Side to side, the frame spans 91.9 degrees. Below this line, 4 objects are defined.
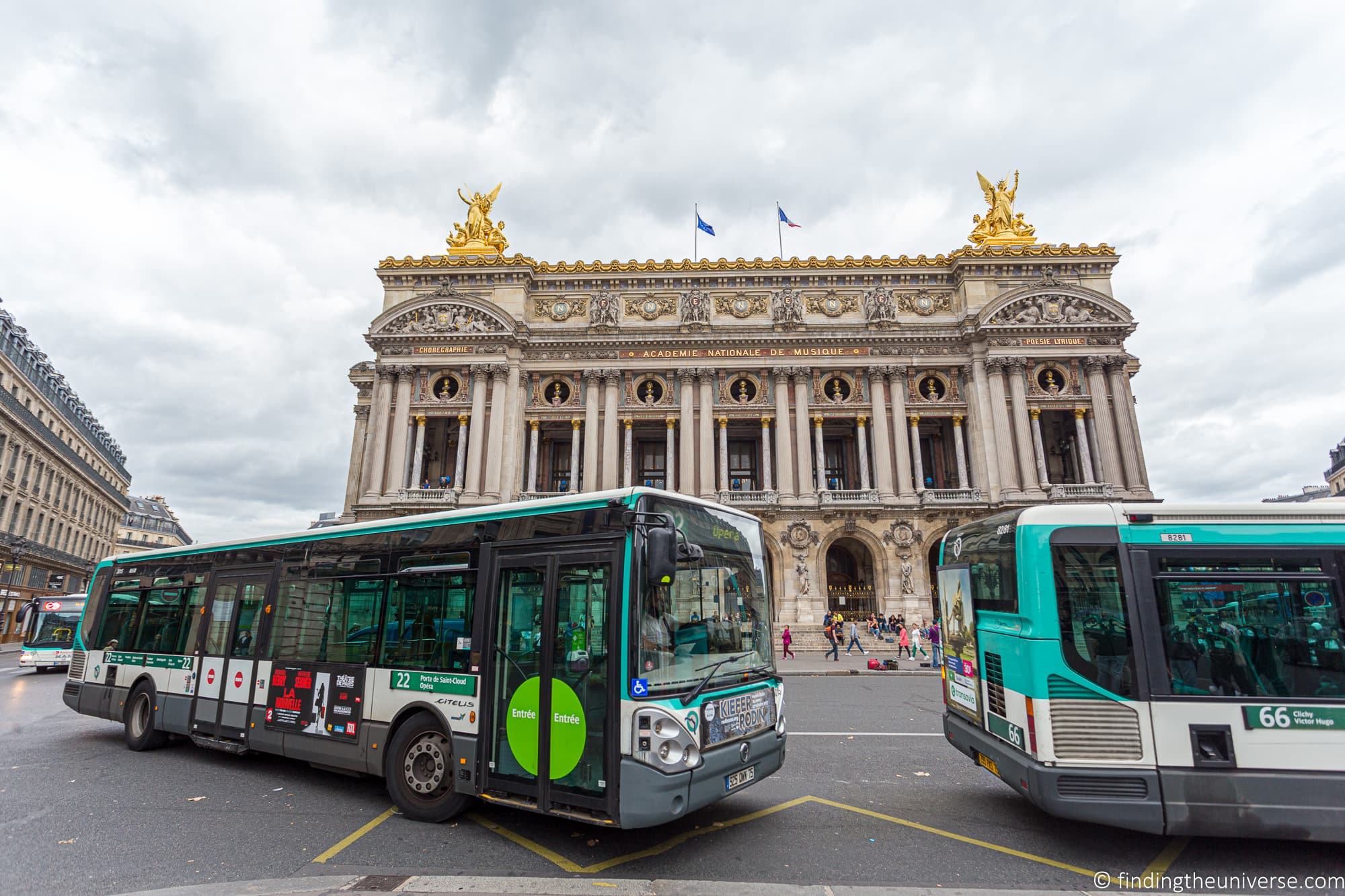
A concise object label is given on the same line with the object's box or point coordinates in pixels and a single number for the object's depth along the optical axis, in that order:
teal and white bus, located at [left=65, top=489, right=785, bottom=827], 5.54
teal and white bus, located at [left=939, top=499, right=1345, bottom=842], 5.39
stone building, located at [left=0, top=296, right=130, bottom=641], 38.44
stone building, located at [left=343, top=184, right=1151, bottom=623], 33.34
